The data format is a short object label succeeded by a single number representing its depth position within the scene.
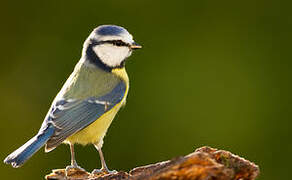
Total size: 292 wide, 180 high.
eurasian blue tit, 7.12
